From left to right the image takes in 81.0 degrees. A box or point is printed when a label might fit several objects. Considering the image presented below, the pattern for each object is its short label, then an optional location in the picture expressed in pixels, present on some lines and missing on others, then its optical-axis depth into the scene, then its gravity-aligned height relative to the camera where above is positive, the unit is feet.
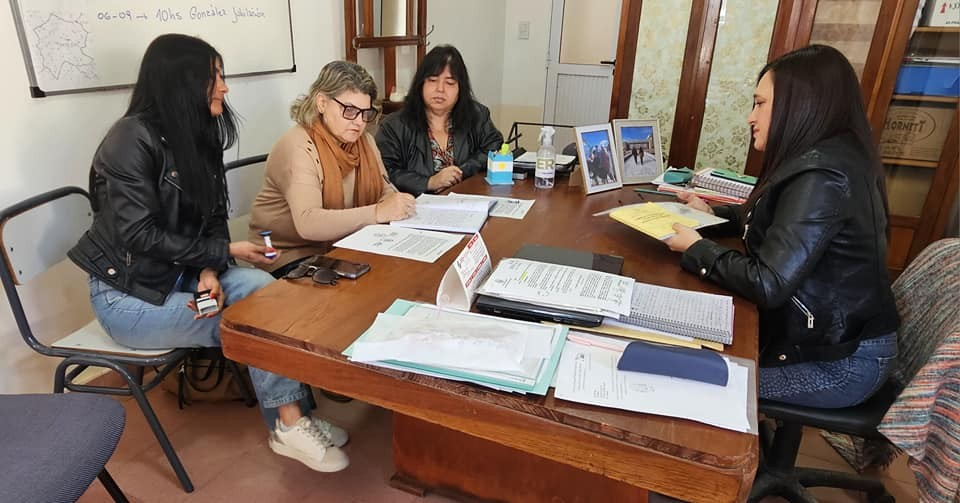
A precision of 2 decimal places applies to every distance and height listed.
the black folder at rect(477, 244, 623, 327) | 3.24 -1.47
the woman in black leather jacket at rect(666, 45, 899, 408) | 3.59 -1.21
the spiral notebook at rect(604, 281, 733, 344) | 3.20 -1.49
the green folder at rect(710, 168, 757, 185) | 6.52 -1.38
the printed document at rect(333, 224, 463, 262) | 4.34 -1.54
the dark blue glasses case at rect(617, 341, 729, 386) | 2.70 -1.43
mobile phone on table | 3.85 -1.50
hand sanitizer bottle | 6.59 -1.29
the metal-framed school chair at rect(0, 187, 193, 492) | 4.35 -2.00
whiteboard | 4.88 -0.03
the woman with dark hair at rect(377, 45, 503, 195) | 7.28 -1.13
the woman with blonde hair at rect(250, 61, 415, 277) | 5.09 -1.28
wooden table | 2.44 -1.63
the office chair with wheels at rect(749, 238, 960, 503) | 3.95 -2.10
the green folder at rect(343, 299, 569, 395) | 2.66 -1.52
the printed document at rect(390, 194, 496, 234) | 4.95 -1.52
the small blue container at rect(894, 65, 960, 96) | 8.61 -0.30
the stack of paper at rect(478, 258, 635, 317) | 3.31 -1.42
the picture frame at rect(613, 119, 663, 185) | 6.84 -1.17
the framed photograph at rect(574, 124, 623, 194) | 6.38 -1.21
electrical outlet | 14.39 +0.35
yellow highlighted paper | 4.57 -1.37
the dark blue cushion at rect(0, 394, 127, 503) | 3.05 -2.29
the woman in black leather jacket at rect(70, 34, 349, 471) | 4.44 -1.48
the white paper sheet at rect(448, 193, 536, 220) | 5.45 -1.54
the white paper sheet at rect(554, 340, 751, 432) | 2.54 -1.53
